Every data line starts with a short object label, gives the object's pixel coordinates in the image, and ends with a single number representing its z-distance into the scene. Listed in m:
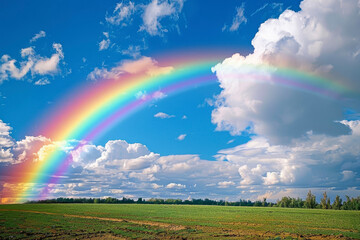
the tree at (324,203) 160.00
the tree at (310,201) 169.12
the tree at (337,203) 155.00
